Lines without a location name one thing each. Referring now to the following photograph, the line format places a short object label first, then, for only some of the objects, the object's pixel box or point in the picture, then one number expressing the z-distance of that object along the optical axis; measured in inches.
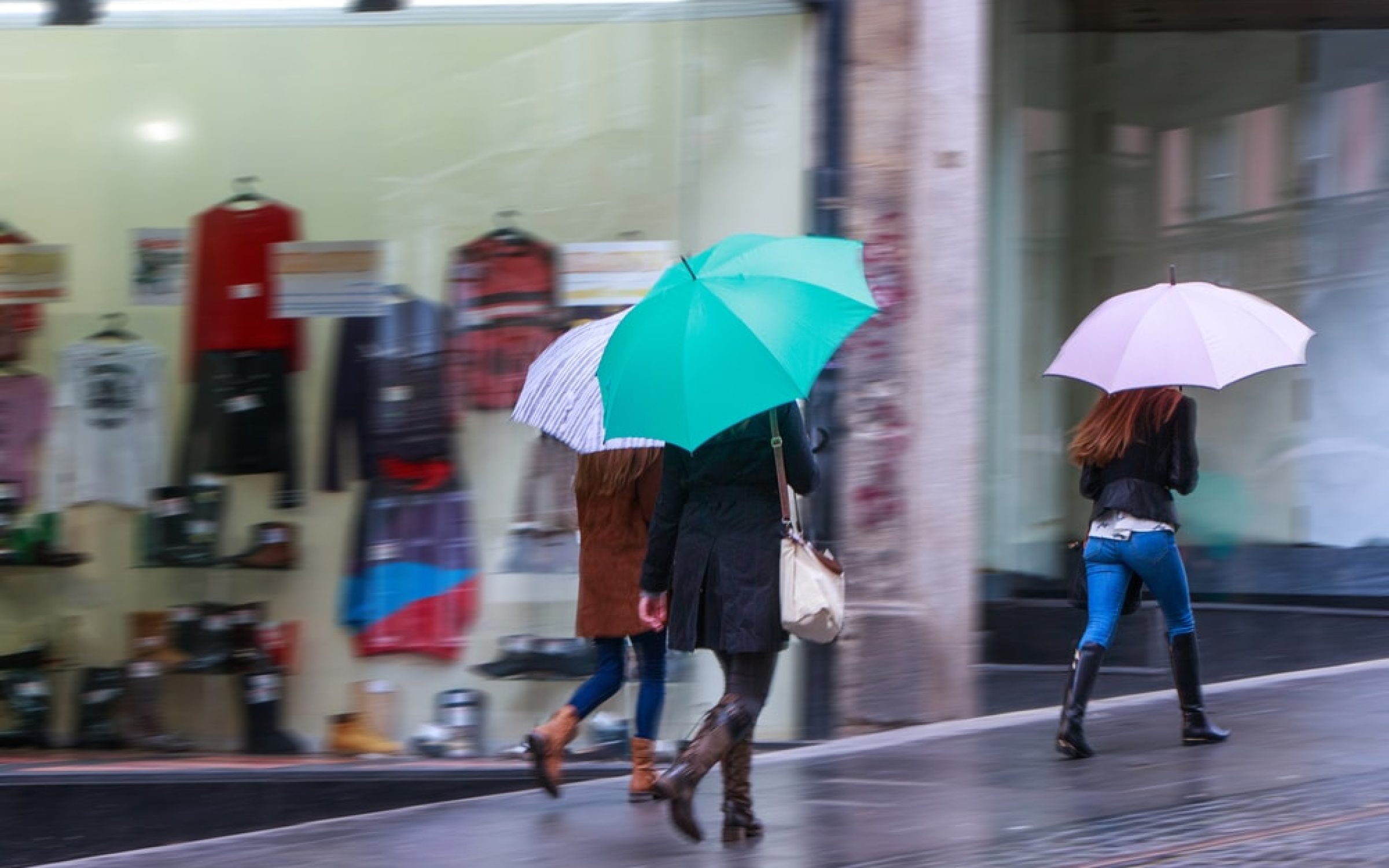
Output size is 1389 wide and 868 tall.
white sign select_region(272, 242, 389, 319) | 599.8
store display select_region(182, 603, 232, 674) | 593.3
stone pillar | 619.5
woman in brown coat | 497.7
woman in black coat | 416.8
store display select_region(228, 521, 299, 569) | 600.7
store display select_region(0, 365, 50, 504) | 590.6
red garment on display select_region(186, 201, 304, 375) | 596.7
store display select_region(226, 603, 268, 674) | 596.1
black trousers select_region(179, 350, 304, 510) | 598.5
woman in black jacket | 518.9
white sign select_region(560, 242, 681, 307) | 612.1
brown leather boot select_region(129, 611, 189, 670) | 592.1
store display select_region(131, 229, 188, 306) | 596.7
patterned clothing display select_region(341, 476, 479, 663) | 605.6
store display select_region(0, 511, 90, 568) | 590.2
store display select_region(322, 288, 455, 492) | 601.6
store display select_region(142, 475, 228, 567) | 595.8
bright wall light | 597.6
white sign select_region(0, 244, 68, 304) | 593.0
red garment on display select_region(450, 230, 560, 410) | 606.5
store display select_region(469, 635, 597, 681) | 603.5
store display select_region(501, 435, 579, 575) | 609.9
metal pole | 620.4
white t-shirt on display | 594.2
